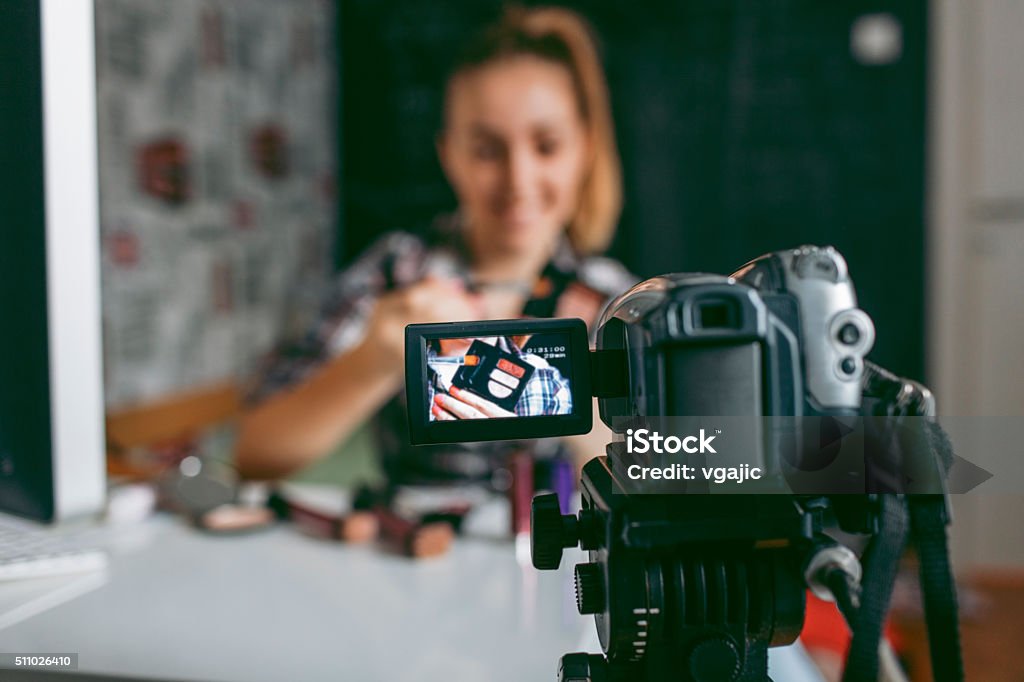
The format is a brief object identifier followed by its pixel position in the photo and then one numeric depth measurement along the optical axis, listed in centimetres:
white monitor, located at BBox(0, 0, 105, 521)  51
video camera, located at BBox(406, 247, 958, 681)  40
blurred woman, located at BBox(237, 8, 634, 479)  128
